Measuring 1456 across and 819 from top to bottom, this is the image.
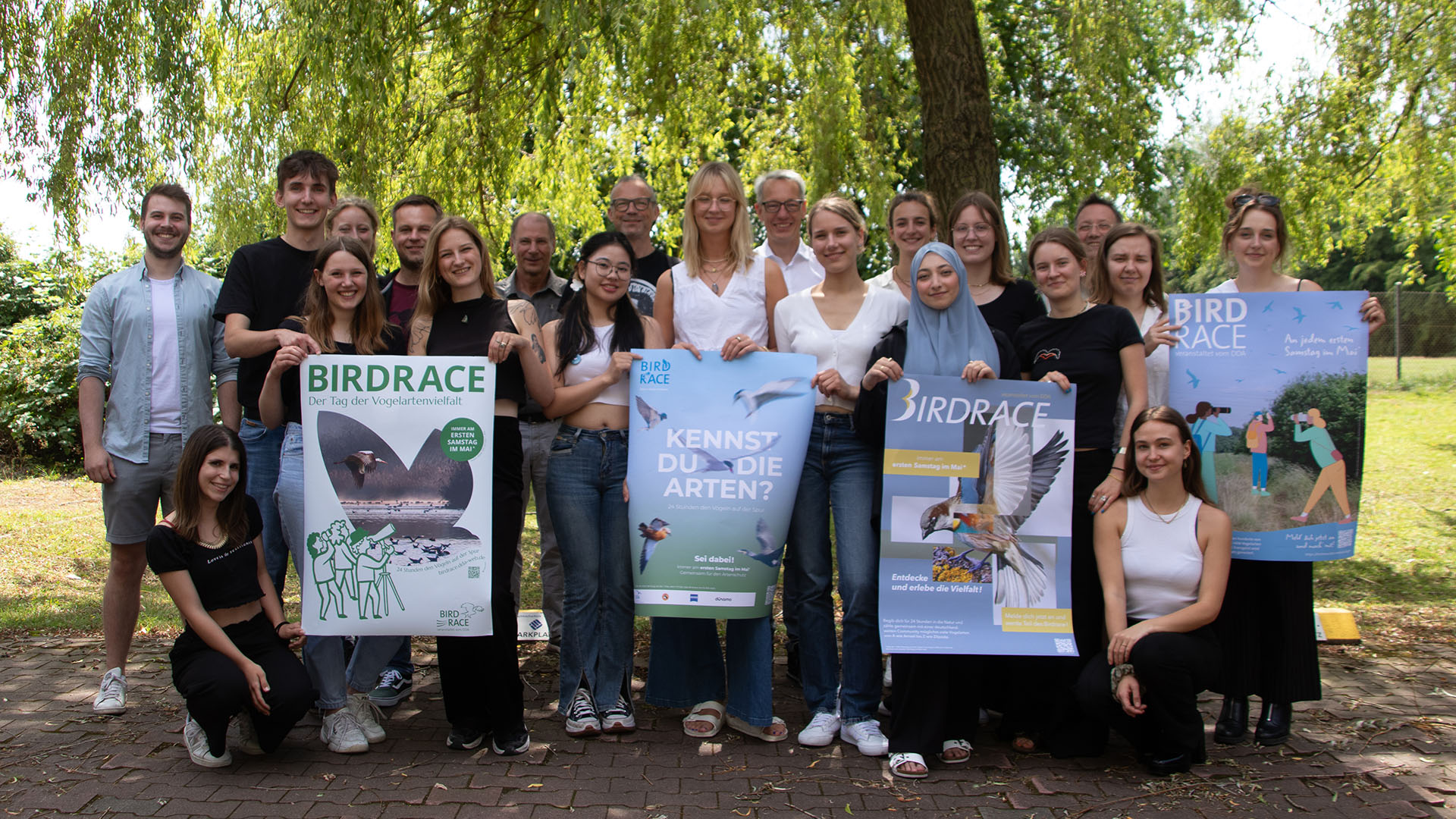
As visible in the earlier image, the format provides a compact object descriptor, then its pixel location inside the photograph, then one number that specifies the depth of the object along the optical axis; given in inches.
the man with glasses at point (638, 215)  225.9
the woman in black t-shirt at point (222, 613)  155.5
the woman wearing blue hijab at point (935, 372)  158.9
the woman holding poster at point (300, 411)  167.0
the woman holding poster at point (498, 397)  163.6
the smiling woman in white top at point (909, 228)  187.8
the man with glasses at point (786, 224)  208.2
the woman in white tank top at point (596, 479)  168.7
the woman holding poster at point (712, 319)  172.2
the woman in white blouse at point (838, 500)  165.9
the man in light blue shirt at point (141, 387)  183.2
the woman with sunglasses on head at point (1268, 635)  168.4
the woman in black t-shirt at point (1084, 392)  162.6
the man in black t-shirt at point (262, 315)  174.1
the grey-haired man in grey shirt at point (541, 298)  202.2
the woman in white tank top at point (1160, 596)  152.3
